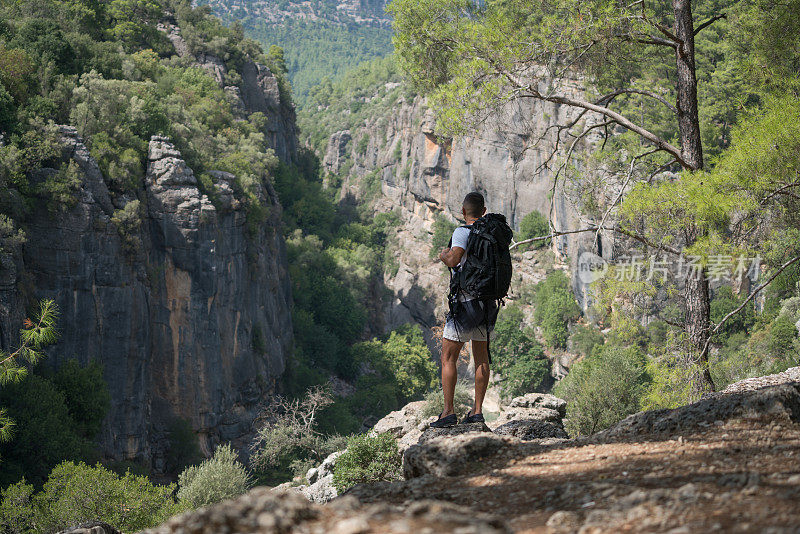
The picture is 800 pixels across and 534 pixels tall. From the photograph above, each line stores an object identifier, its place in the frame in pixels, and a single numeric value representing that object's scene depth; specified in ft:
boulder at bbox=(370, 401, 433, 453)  54.65
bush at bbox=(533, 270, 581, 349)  151.23
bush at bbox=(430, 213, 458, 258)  200.95
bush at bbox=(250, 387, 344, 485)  88.28
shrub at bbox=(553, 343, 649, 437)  65.46
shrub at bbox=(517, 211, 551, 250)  172.70
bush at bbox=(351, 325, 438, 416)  136.56
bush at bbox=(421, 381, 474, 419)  61.58
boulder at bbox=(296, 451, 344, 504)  44.73
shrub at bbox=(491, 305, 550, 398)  143.43
